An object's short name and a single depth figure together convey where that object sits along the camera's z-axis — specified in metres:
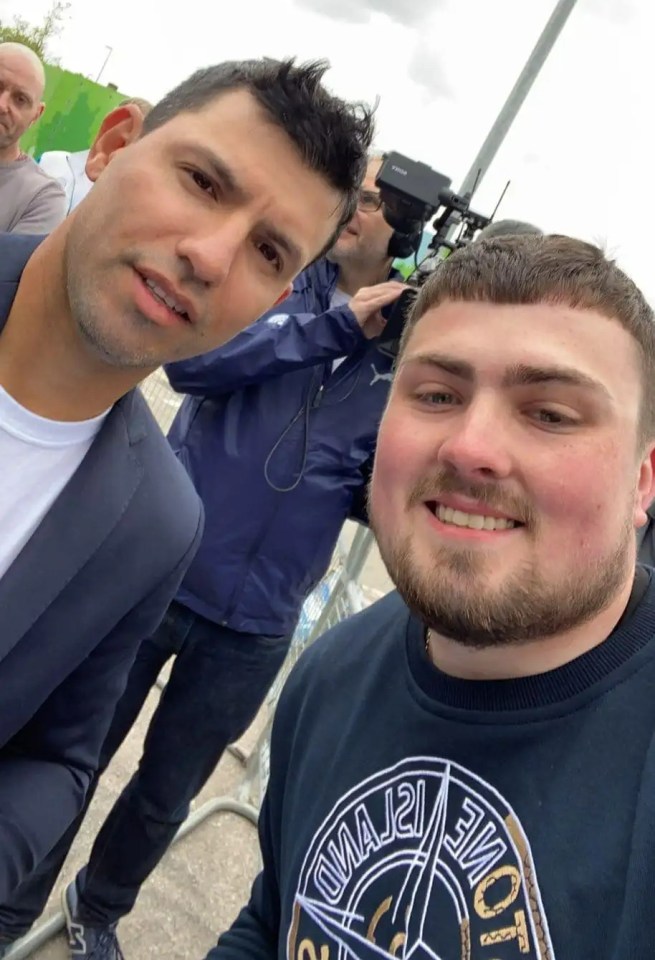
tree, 19.33
